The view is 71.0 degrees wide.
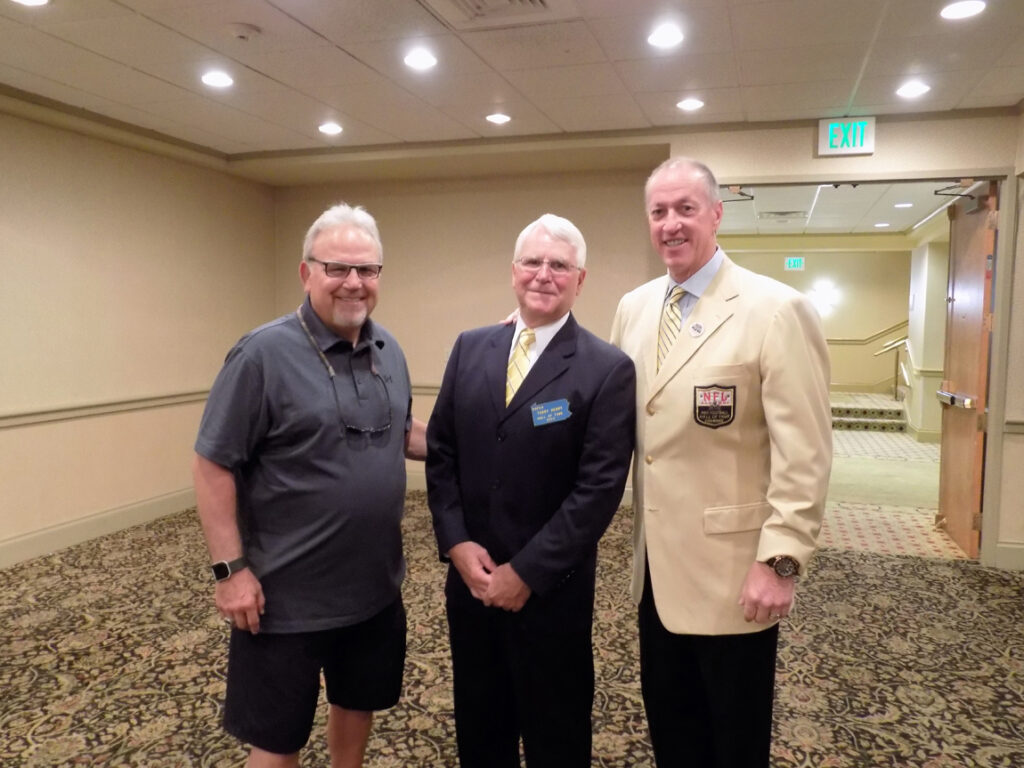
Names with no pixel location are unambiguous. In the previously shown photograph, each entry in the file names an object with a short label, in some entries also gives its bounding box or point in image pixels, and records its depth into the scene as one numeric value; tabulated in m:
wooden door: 4.44
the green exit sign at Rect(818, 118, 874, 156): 4.45
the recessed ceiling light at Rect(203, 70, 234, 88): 3.72
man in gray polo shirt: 1.62
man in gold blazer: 1.53
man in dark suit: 1.64
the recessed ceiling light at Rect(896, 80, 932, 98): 3.79
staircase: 10.43
